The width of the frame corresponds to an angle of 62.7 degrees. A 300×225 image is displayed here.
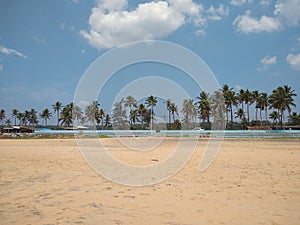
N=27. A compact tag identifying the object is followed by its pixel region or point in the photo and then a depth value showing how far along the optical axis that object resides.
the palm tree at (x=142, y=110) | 64.56
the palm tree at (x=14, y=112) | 99.12
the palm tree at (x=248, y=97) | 64.75
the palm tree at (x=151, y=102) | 63.98
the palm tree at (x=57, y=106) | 91.50
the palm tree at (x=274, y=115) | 77.25
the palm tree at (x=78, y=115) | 55.77
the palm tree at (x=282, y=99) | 56.84
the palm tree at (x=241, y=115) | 69.62
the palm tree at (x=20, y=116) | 99.38
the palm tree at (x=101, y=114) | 71.88
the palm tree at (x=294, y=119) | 79.44
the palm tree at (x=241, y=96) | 65.06
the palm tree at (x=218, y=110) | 54.94
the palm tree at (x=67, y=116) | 75.22
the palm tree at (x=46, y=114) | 95.75
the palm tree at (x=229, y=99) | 61.41
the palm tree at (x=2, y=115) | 93.05
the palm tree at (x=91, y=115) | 58.26
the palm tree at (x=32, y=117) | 99.75
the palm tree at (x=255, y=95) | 65.06
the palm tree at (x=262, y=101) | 64.38
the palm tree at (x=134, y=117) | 60.85
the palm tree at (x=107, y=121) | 74.80
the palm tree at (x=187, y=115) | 43.62
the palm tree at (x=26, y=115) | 99.75
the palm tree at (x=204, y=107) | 58.32
